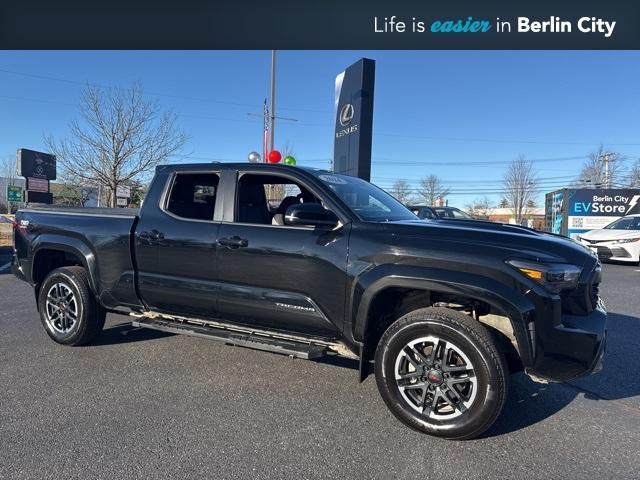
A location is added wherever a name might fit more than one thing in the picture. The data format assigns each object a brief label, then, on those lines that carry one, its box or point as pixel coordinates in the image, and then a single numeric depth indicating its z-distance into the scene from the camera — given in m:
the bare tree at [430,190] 73.14
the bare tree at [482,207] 91.68
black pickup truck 2.79
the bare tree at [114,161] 18.98
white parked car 12.99
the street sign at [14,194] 27.73
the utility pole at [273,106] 18.33
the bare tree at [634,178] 53.72
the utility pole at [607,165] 55.78
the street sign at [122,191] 19.62
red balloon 11.22
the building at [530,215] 51.68
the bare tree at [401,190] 68.98
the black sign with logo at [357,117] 12.84
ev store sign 20.56
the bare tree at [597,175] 56.19
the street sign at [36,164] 17.89
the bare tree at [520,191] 59.88
